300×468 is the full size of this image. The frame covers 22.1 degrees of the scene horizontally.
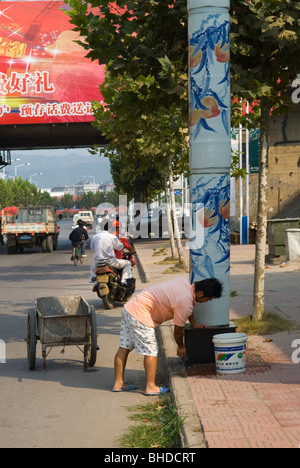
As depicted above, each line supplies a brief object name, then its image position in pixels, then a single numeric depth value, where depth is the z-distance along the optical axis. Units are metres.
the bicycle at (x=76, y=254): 28.23
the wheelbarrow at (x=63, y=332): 9.01
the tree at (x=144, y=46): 10.64
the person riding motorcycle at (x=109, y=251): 14.80
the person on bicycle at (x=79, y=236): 27.78
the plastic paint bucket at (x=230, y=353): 8.11
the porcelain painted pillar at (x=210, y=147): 9.10
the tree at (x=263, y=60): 10.23
